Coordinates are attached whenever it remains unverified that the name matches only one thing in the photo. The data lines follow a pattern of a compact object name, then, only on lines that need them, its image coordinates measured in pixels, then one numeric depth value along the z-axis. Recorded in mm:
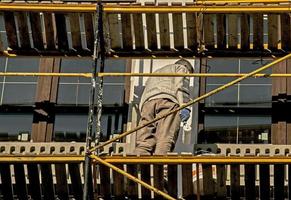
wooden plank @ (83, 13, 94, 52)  15922
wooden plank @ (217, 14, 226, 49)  15859
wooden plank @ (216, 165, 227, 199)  14461
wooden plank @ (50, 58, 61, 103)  17094
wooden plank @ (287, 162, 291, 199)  14469
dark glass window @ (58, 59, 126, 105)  17141
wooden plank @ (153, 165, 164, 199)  14461
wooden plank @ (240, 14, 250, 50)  15805
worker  15555
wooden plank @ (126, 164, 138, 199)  14727
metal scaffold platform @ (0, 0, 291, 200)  14398
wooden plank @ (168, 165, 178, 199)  14477
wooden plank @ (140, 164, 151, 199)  14430
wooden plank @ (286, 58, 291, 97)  16875
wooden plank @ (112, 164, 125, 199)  14656
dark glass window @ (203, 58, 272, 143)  16641
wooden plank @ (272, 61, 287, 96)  16906
